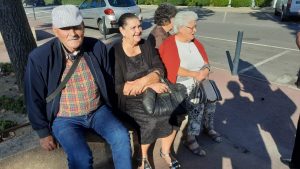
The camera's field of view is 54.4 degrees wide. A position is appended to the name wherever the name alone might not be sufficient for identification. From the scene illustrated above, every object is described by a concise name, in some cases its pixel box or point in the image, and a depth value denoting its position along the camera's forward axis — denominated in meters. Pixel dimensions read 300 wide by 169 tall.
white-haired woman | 3.52
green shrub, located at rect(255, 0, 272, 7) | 23.03
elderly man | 2.67
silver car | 12.89
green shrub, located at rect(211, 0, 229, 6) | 23.67
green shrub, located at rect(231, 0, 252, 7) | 22.83
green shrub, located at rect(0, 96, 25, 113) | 4.25
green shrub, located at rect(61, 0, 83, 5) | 33.41
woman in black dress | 3.16
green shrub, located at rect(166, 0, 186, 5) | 26.56
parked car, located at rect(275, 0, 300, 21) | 14.24
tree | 4.26
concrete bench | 2.87
